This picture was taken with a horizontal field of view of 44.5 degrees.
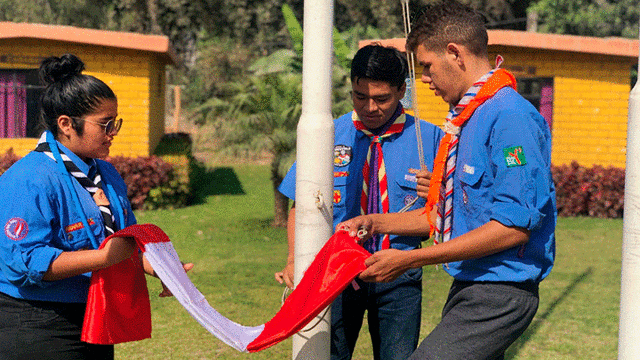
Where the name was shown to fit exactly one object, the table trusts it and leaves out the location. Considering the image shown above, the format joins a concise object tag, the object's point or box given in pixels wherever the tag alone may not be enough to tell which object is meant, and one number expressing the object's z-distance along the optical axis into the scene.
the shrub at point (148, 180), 15.06
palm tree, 12.56
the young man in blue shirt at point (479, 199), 2.85
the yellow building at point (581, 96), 16.39
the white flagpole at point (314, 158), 3.18
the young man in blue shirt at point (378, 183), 3.85
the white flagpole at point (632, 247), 2.54
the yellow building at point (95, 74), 15.58
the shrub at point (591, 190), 15.48
